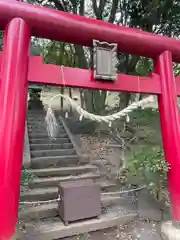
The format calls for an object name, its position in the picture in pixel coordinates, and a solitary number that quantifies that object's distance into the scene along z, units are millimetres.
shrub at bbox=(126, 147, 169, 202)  2578
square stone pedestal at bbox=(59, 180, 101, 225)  2617
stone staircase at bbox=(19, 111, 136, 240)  2626
